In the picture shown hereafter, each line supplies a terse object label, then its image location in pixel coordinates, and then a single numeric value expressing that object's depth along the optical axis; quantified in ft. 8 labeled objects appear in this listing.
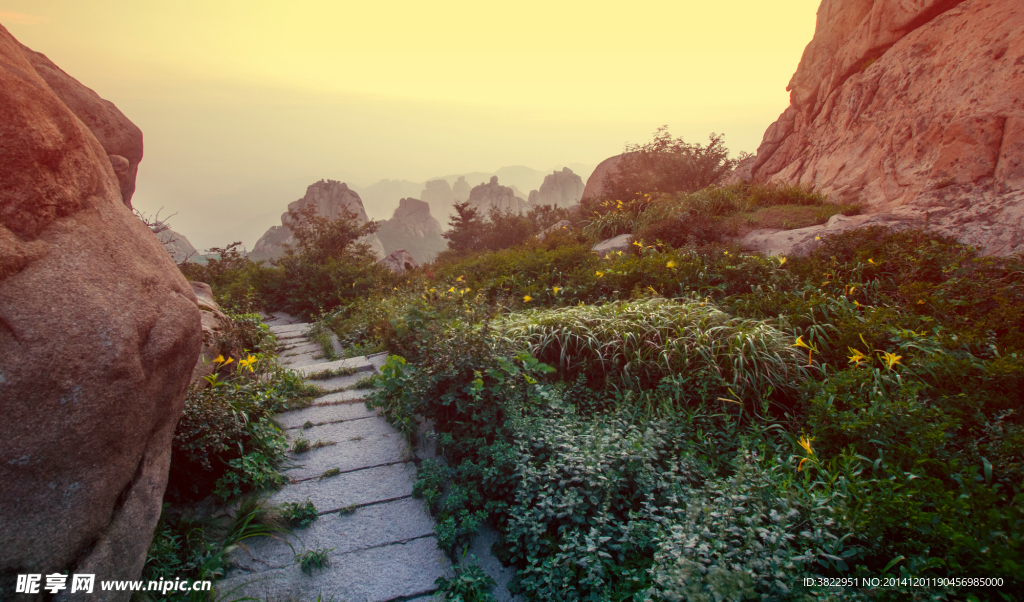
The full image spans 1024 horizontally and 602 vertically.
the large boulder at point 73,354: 5.79
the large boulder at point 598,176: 94.38
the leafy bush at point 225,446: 9.87
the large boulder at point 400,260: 64.53
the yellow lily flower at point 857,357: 11.82
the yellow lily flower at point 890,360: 11.21
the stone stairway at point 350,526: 8.34
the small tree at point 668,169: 56.34
